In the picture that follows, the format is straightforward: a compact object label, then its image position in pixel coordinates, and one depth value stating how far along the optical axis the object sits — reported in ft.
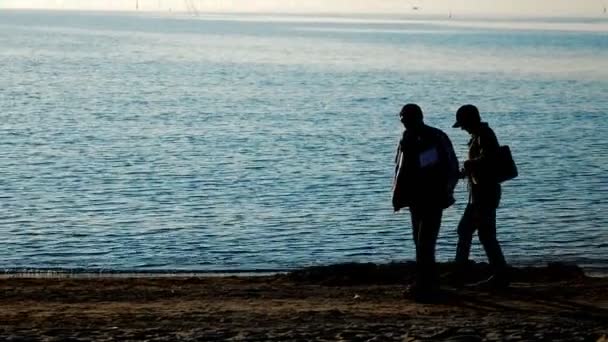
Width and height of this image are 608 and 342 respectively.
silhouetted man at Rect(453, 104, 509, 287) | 39.22
